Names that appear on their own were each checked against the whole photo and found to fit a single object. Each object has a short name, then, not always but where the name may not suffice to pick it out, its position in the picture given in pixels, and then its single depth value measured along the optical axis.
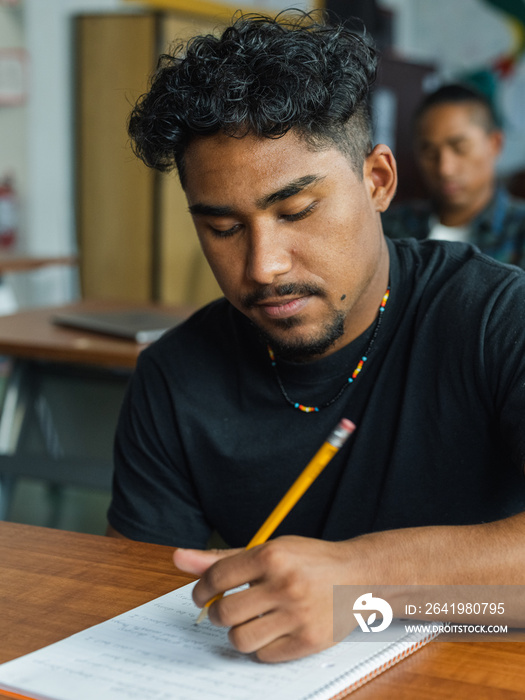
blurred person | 3.02
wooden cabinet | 4.27
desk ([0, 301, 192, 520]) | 2.15
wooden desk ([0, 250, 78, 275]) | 3.65
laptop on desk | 2.08
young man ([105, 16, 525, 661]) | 0.96
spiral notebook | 0.62
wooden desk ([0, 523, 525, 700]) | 0.64
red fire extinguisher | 4.32
